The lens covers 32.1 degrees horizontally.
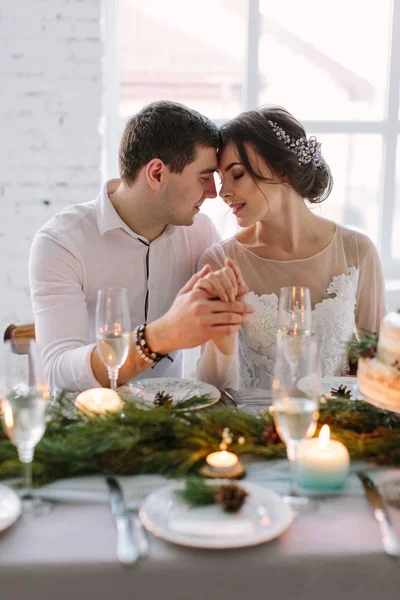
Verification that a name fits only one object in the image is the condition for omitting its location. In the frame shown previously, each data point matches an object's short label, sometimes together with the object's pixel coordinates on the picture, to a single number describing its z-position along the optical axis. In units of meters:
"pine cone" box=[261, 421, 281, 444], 1.18
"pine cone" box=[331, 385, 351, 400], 1.44
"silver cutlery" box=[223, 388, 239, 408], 1.50
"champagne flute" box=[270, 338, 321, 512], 0.99
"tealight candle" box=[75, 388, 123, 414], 1.28
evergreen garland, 1.10
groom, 1.94
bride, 2.09
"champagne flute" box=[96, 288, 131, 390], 1.37
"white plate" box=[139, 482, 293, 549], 0.89
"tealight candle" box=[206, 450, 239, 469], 1.07
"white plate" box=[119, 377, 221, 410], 1.48
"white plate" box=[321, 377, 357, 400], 1.54
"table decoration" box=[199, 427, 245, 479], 1.07
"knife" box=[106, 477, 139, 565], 0.87
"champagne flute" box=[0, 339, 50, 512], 0.98
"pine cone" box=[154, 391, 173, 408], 1.38
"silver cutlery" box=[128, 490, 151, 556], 0.90
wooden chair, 1.98
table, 0.86
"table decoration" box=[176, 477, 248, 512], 0.96
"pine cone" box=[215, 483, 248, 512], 0.95
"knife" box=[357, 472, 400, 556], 0.91
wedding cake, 1.17
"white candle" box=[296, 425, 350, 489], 1.02
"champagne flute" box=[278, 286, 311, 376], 1.41
